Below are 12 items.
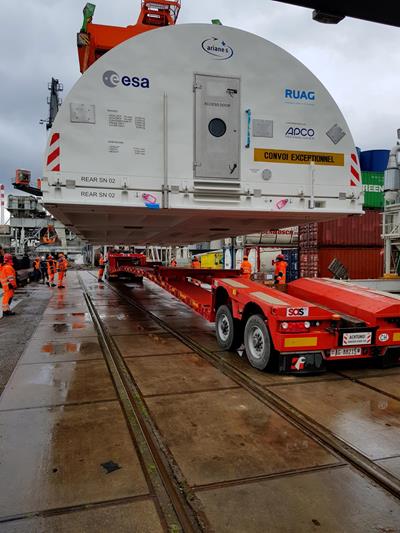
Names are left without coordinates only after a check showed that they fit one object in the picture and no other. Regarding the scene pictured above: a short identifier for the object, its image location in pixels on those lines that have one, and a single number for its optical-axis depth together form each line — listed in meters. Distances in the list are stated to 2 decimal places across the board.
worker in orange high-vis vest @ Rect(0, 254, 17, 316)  10.05
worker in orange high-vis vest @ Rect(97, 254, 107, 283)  22.59
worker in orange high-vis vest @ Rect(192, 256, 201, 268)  17.20
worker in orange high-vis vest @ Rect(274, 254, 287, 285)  10.47
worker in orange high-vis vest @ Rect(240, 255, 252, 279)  12.44
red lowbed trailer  5.06
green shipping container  24.90
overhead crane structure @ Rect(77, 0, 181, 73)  6.89
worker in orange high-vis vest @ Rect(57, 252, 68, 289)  18.60
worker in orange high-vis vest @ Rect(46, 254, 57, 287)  19.25
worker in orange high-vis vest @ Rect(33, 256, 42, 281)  22.93
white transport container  5.20
